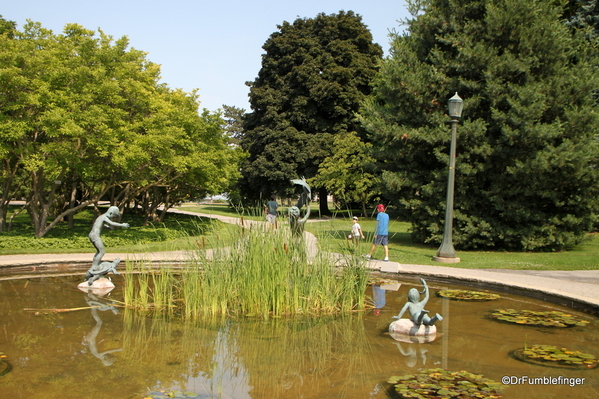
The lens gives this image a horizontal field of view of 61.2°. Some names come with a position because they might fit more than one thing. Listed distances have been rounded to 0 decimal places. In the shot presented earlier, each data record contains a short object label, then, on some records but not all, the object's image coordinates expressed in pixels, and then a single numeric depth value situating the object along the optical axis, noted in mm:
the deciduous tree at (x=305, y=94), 35312
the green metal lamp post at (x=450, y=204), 13312
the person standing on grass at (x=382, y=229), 12388
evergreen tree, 16047
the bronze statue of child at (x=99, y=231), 9077
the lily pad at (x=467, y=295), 8773
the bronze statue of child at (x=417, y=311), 6332
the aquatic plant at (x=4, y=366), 4879
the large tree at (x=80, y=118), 14844
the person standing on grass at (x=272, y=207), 17328
